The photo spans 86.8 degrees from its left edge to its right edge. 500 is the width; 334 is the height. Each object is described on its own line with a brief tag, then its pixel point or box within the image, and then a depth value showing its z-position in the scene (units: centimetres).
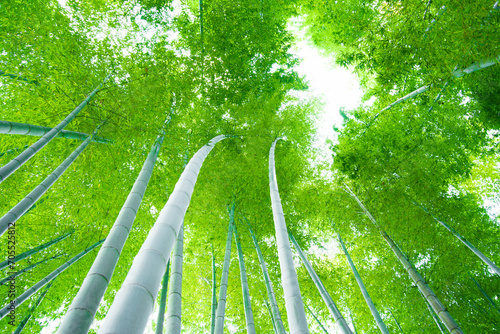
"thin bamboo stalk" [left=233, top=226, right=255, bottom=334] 333
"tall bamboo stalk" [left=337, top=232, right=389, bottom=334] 409
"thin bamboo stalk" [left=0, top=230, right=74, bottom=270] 315
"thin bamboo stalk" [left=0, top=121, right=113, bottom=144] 251
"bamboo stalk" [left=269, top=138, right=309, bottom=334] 164
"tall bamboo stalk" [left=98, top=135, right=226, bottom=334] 91
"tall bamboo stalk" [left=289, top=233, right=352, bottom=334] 344
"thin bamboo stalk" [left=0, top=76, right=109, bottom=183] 246
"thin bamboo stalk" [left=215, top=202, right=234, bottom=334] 302
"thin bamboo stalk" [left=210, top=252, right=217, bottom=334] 383
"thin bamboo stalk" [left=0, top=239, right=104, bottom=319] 336
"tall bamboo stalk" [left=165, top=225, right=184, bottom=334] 215
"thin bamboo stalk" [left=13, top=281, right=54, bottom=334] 457
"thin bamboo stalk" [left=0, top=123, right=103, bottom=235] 231
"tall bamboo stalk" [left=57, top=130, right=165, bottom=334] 143
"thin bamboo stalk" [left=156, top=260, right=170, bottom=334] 266
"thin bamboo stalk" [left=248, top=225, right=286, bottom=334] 374
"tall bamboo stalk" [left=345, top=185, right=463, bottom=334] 311
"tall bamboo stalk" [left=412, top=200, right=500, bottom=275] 420
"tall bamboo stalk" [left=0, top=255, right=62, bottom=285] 349
